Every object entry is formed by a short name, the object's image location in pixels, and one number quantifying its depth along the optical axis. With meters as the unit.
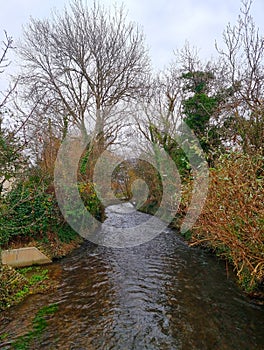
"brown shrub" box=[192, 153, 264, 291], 4.44
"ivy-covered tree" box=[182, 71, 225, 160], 13.39
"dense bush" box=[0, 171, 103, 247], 7.47
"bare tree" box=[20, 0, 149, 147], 13.94
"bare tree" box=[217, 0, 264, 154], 8.94
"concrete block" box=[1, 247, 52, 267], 7.22
